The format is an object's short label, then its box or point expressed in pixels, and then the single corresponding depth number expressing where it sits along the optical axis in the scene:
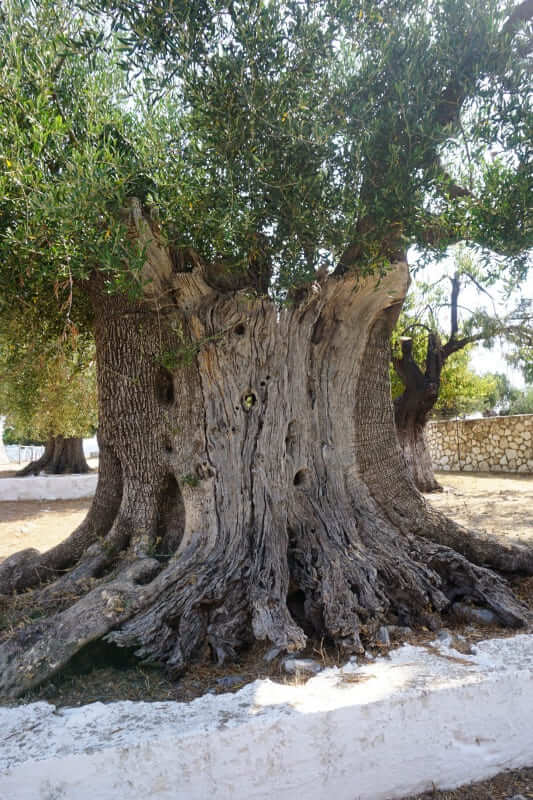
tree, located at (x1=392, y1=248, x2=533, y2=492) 12.29
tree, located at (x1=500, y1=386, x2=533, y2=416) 33.03
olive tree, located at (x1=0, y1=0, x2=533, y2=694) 3.97
